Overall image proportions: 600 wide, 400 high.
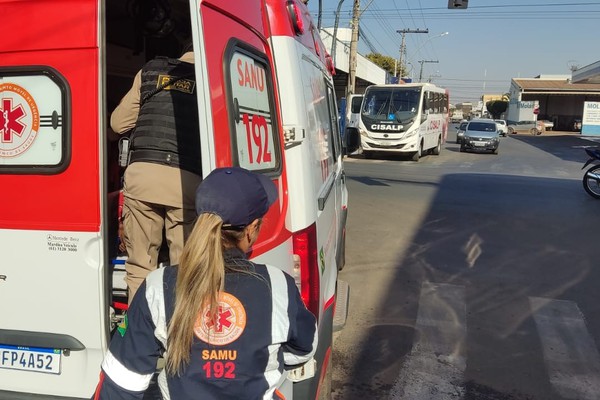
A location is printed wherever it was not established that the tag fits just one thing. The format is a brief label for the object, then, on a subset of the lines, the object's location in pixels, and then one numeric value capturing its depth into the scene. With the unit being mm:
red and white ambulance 2119
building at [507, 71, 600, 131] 62219
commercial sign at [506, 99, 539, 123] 58438
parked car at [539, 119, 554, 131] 55119
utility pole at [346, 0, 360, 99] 25312
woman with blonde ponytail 1420
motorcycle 11180
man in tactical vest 2455
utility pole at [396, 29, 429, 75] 52875
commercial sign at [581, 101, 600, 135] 45906
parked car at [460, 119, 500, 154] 23766
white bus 19078
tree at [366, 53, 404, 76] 69438
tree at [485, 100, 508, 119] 80062
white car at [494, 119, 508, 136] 42653
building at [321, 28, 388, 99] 32938
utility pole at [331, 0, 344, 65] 22781
